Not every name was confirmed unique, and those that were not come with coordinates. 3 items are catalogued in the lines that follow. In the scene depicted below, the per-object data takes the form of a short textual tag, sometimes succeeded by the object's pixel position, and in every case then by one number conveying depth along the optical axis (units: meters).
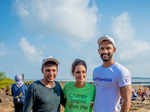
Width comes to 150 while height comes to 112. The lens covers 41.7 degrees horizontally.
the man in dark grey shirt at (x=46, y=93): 2.36
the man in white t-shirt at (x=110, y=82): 2.27
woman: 2.61
